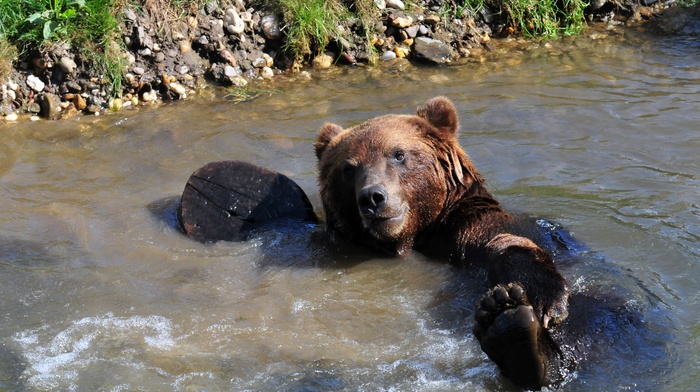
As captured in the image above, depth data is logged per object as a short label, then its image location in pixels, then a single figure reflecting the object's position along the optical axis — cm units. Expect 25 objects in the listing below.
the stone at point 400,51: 1969
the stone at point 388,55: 1959
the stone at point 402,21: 1964
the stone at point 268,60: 1906
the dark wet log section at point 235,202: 1282
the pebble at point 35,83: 1742
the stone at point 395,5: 2003
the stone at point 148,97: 1787
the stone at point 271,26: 1902
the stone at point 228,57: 1862
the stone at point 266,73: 1890
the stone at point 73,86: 1745
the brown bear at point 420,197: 1088
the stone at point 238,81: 1842
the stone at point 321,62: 1927
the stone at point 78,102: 1742
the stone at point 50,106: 1720
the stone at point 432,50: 1942
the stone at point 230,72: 1841
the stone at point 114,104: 1753
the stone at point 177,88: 1797
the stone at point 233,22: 1872
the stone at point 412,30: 1986
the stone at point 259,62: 1897
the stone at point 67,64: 1737
